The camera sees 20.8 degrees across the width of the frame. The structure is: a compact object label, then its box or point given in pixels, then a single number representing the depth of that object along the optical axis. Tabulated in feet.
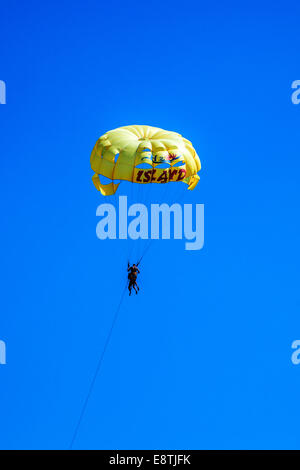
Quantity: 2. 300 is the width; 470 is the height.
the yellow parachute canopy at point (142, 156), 131.95
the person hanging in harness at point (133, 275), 135.23
